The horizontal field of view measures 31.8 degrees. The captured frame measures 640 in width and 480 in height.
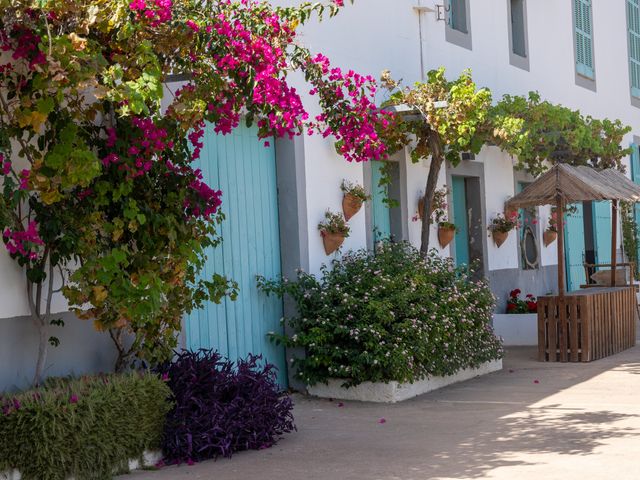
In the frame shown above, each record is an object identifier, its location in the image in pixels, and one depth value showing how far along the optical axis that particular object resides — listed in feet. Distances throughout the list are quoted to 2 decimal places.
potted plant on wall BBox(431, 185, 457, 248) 40.57
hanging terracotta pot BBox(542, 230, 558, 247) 51.85
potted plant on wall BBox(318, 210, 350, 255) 33.68
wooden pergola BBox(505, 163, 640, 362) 38.78
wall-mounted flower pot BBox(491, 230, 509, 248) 46.21
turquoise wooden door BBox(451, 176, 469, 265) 44.72
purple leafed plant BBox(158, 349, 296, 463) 22.95
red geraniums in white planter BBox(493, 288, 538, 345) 45.24
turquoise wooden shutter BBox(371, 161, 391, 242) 38.14
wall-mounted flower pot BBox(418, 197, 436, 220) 40.22
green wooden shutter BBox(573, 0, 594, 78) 58.36
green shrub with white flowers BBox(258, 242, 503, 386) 30.50
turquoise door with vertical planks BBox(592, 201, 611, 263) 59.77
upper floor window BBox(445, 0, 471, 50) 44.75
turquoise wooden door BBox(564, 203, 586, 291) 55.16
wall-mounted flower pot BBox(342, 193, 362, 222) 34.71
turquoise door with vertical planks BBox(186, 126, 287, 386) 29.91
